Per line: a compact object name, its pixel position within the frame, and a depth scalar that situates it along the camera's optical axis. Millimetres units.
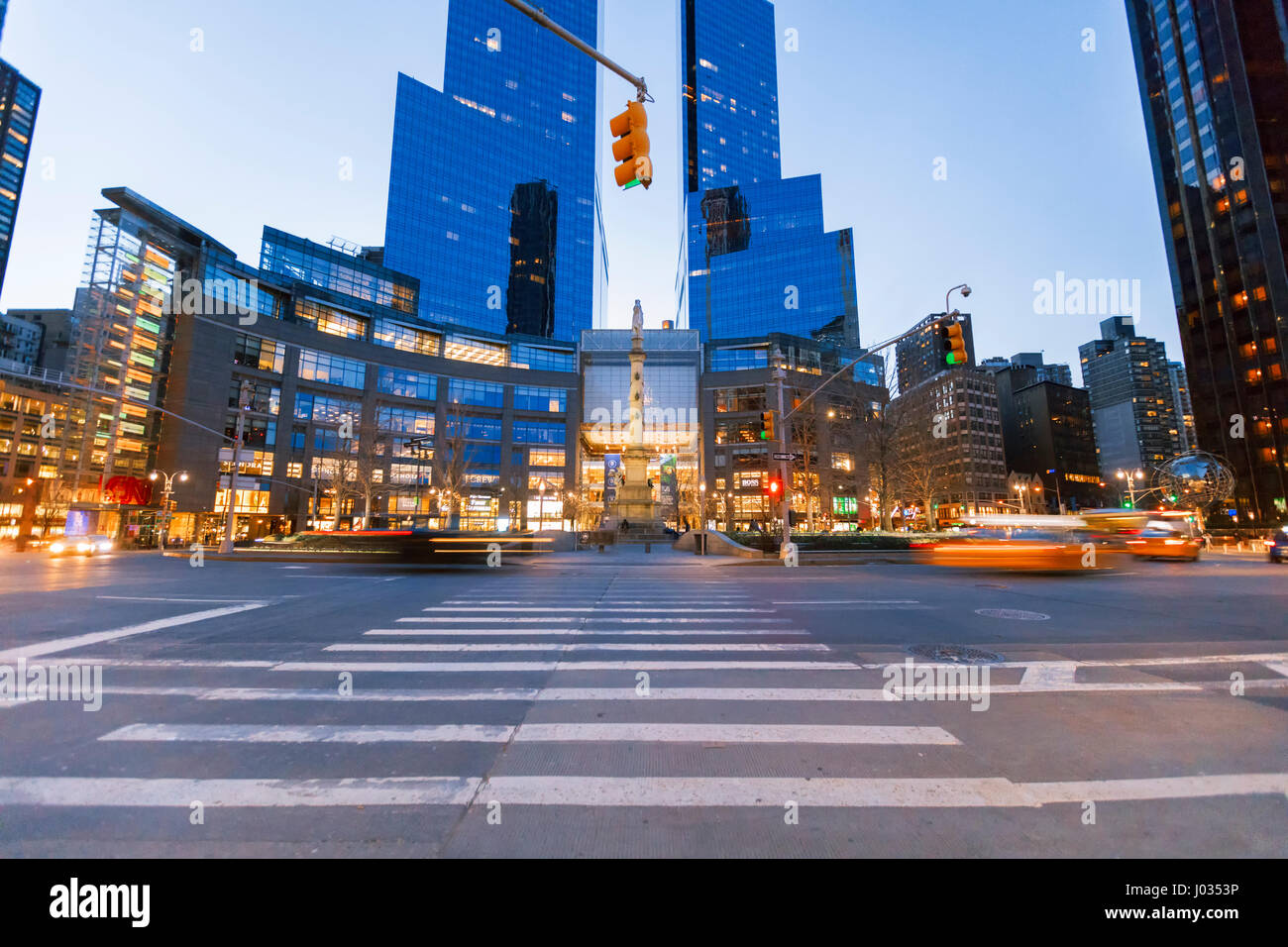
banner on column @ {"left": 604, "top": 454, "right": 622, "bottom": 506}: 46219
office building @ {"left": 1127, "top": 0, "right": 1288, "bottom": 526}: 50750
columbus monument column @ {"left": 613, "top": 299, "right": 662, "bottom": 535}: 45875
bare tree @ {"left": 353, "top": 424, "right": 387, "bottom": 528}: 43906
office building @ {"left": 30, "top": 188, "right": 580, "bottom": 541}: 57781
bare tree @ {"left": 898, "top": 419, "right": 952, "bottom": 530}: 34125
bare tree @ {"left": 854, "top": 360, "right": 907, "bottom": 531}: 31812
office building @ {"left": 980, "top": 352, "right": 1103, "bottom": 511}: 138125
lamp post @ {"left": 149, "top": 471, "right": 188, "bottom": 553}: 41856
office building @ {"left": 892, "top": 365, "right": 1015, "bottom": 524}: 107875
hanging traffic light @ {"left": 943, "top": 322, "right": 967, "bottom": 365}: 12339
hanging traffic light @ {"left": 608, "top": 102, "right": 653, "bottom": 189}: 8156
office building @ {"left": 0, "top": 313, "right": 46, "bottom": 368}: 94000
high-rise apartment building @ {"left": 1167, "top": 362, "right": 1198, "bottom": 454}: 163125
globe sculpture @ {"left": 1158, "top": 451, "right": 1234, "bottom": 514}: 38531
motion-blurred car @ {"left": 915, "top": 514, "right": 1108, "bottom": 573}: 17250
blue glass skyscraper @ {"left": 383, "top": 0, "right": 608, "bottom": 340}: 92188
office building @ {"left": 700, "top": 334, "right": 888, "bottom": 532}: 78625
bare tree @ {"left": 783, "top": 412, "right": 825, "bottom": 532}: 33875
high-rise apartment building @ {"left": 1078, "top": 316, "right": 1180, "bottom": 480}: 160125
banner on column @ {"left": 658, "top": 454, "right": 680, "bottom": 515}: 45094
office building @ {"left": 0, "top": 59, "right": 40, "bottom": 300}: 105562
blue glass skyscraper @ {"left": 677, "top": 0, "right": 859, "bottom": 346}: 108062
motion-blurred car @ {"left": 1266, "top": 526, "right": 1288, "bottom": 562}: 21578
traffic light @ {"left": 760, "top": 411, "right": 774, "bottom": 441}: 18781
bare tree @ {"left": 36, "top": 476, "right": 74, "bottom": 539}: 49031
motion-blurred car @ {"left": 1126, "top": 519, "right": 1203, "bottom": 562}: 23000
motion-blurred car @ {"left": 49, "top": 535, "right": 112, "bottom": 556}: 27217
